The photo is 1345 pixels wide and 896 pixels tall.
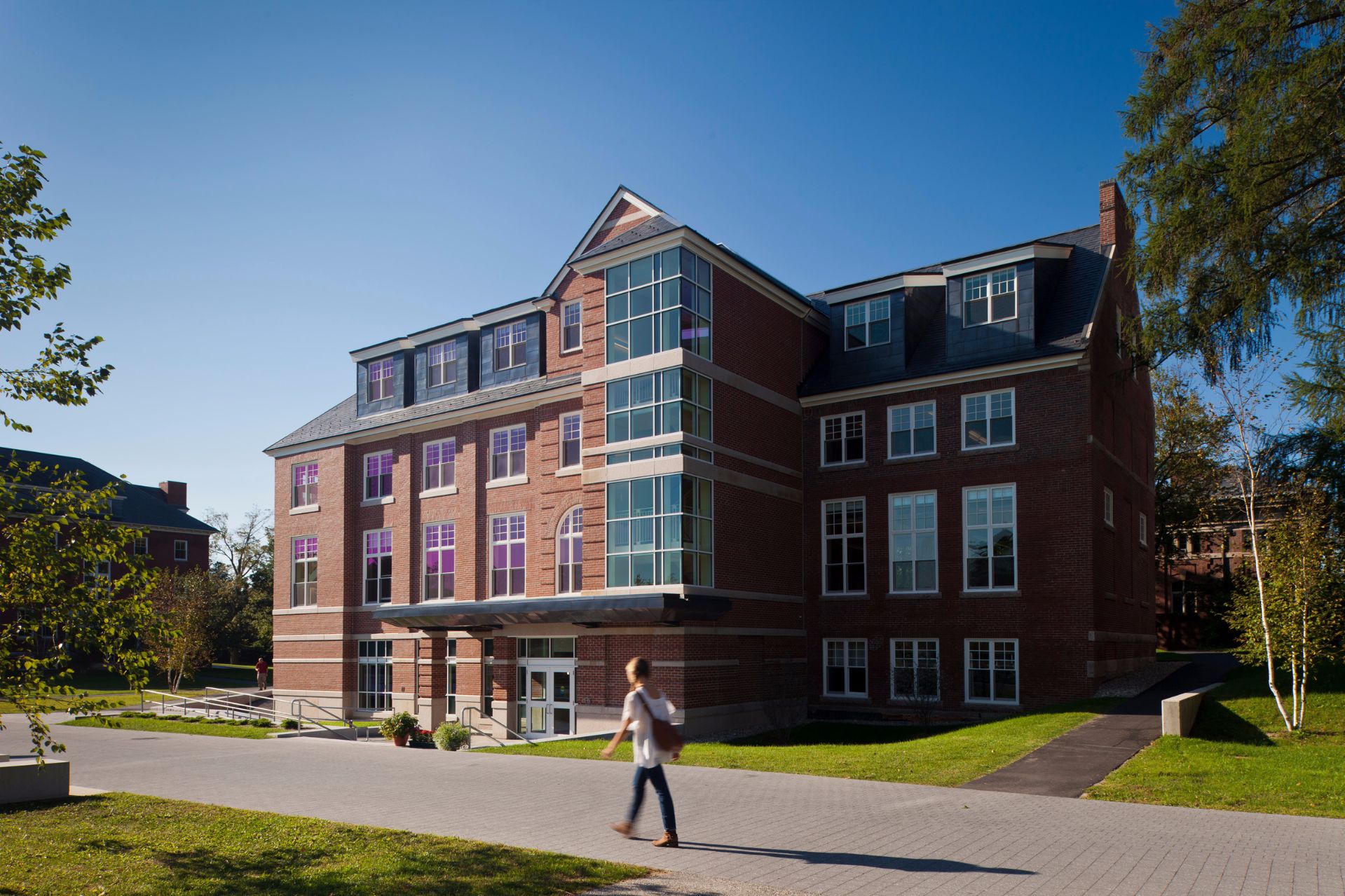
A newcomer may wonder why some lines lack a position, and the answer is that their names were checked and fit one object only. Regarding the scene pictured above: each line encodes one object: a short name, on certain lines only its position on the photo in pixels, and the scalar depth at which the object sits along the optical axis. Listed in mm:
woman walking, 10109
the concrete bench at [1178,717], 17625
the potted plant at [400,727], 24812
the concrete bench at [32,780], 13812
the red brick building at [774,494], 25281
